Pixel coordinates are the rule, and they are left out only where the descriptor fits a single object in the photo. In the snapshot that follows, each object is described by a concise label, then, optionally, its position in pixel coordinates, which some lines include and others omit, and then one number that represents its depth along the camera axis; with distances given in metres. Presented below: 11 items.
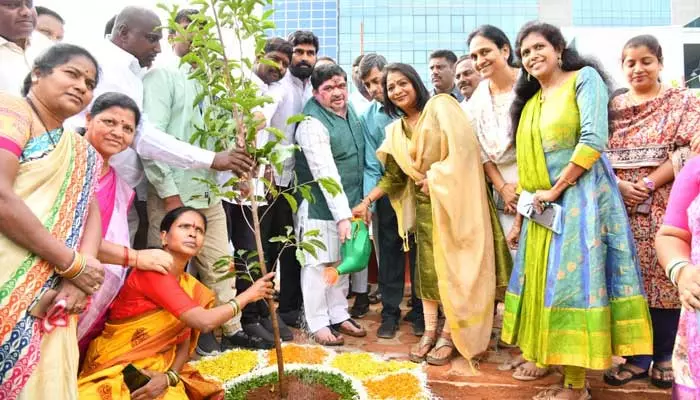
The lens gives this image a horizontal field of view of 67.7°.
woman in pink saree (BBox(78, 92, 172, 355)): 2.59
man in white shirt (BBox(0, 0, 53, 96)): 2.44
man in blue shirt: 4.16
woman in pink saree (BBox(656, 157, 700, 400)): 1.81
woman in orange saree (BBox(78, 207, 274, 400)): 2.45
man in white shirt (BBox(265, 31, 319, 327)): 4.21
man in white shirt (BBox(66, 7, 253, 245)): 3.01
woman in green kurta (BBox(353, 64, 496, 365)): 3.29
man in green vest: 3.86
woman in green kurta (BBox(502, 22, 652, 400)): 2.65
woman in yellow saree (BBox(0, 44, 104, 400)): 1.69
